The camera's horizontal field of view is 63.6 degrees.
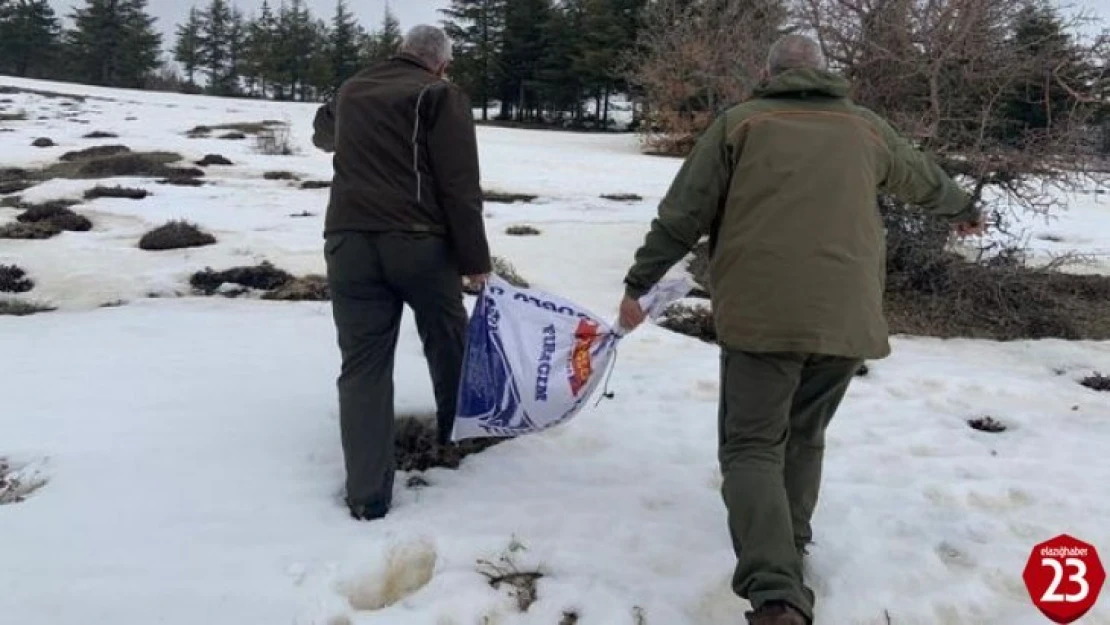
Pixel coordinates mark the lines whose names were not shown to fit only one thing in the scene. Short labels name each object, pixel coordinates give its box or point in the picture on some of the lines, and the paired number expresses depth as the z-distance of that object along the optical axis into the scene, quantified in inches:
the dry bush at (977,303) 295.6
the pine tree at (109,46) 2363.4
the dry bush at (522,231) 467.7
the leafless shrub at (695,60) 373.4
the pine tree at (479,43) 1892.2
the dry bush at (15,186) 553.9
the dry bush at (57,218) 430.0
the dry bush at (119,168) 656.4
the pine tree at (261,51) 2336.4
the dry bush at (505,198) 608.1
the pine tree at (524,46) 1862.7
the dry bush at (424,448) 175.5
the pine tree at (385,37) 2239.1
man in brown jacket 146.4
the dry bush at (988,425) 200.8
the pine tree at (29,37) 2410.2
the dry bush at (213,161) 731.4
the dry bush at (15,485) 149.6
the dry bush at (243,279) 325.7
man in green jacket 115.6
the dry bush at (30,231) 400.8
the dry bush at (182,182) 609.9
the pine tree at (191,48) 2647.6
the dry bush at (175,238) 389.4
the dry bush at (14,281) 313.1
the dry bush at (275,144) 871.7
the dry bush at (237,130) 1048.1
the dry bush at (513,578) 129.9
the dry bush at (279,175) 673.0
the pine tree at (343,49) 2295.8
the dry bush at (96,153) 759.1
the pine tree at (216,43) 2642.7
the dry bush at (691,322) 285.4
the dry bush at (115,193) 530.0
